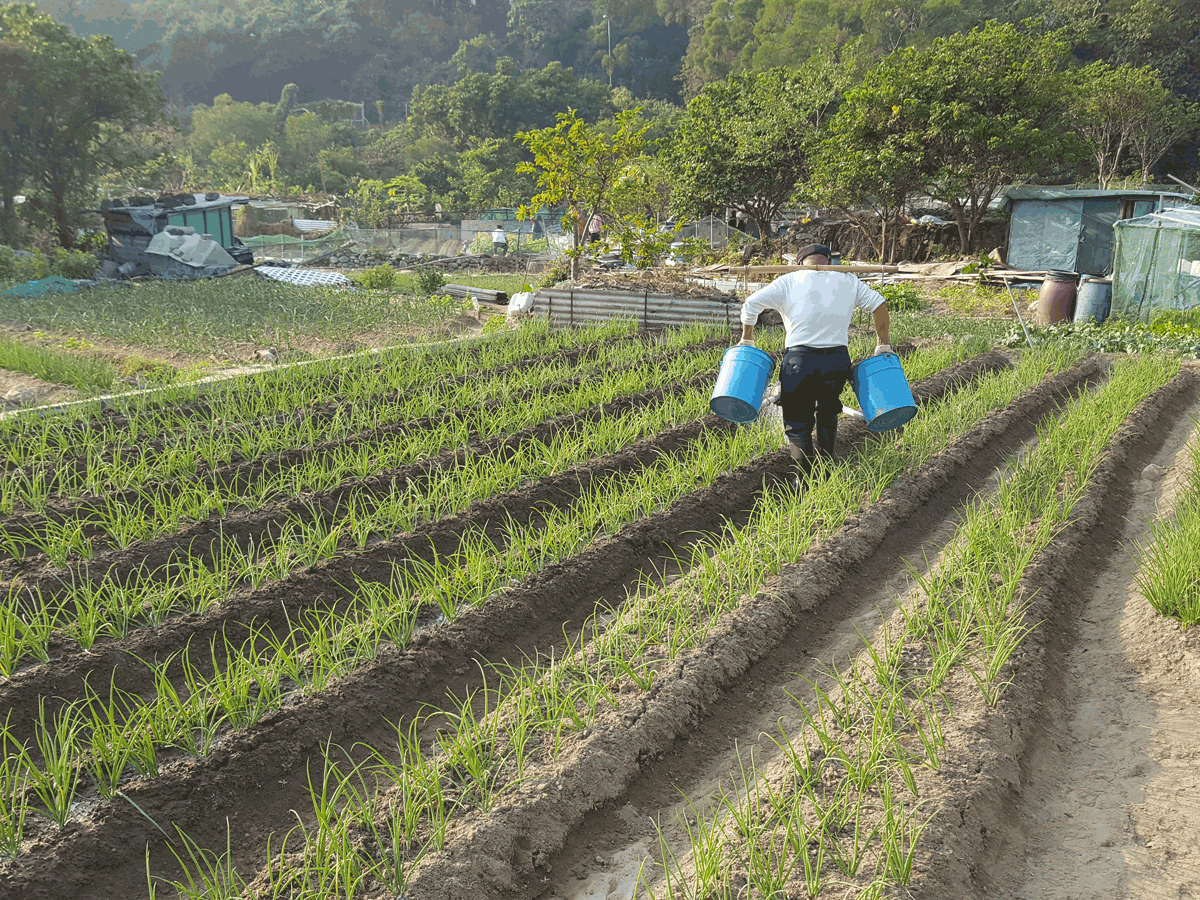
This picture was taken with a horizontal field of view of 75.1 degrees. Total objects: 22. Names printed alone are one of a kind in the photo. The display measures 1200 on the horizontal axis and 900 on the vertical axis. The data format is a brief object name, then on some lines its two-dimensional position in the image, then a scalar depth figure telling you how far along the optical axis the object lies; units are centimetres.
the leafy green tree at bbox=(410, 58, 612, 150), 4881
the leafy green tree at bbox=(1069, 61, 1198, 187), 2012
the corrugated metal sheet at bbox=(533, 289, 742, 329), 894
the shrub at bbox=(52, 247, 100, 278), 1608
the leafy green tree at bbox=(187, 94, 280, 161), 5300
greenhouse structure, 1041
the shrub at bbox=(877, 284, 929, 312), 1205
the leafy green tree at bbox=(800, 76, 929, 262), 1670
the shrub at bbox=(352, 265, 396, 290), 1537
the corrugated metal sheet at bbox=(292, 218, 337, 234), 3045
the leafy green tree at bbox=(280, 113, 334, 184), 5019
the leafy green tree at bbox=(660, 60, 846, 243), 2062
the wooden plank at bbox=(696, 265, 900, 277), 448
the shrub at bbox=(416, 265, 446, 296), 1429
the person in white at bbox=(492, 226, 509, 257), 2583
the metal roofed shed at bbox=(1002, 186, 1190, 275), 1588
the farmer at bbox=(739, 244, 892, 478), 430
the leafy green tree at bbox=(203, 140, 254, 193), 3856
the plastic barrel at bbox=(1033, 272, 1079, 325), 1073
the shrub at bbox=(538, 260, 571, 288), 1177
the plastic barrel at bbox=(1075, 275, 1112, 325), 1058
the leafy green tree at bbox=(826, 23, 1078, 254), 1603
